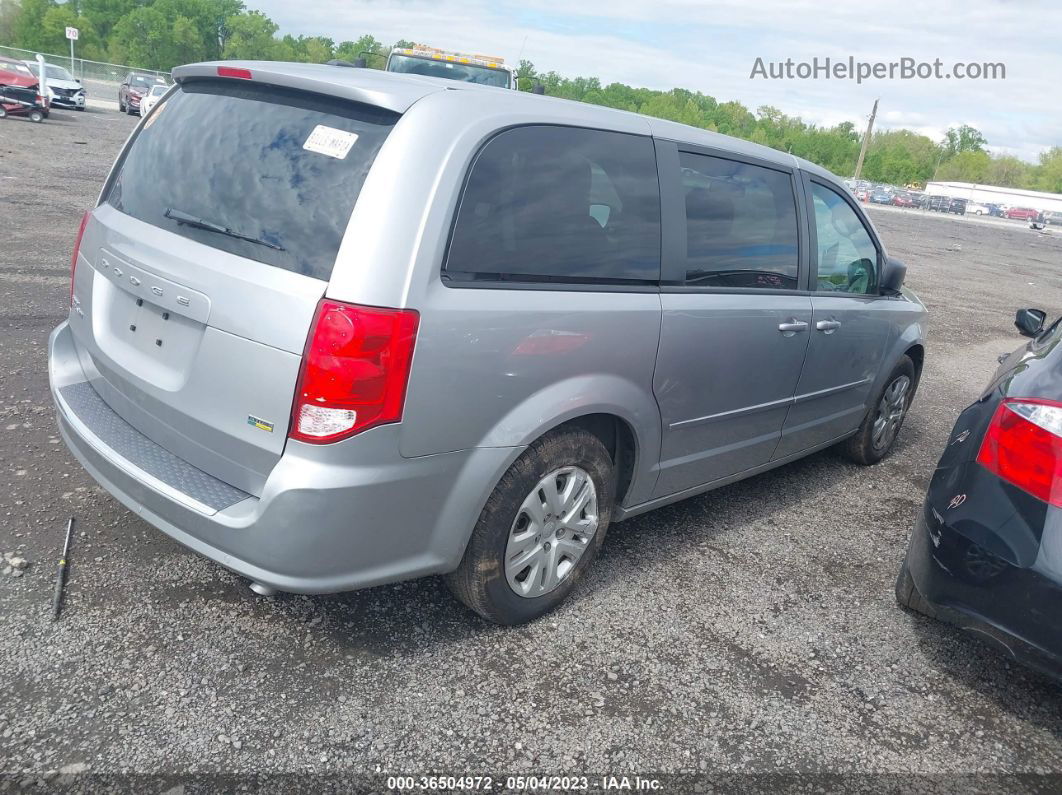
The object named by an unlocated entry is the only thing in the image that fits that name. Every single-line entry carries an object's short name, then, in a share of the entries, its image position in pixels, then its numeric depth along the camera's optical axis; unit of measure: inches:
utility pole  2715.1
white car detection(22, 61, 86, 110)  1130.4
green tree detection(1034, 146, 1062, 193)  5172.2
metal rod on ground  113.9
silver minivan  94.7
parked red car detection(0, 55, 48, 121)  882.1
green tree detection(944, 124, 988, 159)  5589.6
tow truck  532.7
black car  103.4
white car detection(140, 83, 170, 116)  1135.5
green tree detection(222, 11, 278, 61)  3899.6
